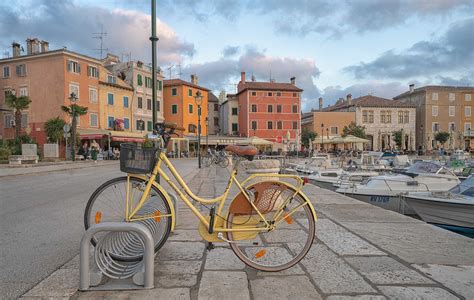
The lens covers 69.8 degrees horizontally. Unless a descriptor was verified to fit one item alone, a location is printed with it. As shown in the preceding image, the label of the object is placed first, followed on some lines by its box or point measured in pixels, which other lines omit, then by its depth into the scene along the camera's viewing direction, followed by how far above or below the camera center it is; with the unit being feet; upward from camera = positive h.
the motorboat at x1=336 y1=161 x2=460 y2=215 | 35.77 -5.06
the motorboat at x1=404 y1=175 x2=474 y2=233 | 26.94 -5.63
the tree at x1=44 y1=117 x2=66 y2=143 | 105.50 +4.09
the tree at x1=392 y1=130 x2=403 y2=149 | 184.22 +1.50
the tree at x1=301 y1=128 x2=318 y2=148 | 182.60 +2.49
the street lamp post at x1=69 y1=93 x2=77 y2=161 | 94.52 +1.95
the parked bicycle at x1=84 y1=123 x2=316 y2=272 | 10.25 -2.04
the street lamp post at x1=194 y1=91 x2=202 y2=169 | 66.08 +8.60
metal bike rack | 8.71 -3.32
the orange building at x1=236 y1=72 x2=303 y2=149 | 179.63 +16.32
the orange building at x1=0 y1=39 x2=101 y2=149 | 112.06 +20.43
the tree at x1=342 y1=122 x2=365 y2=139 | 174.19 +5.23
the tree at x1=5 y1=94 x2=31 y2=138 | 100.17 +11.62
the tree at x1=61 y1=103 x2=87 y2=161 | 94.73 +9.05
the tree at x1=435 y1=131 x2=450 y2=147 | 191.69 +1.70
